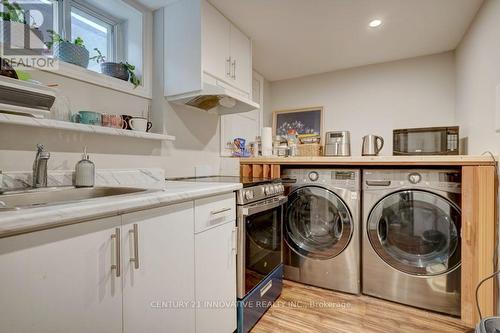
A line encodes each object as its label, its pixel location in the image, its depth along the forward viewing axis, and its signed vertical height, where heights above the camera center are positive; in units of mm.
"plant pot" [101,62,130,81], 1584 +621
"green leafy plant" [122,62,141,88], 1668 +613
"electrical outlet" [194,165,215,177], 2074 -56
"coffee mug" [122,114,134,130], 1521 +281
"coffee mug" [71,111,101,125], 1328 +257
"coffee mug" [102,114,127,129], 1426 +259
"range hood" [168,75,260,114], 1646 +491
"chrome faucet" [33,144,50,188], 1079 -7
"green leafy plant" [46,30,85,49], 1308 +684
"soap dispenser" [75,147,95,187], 1218 -44
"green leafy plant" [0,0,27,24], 1097 +698
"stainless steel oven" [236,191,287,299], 1456 -515
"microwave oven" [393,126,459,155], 2010 +203
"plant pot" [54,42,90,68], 1335 +619
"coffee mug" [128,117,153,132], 1551 +261
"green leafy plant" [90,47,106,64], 1594 +705
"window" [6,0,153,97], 1390 +885
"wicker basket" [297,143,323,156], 2787 +177
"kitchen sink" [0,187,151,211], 975 -136
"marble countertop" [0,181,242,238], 606 -137
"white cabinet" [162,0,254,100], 1653 +837
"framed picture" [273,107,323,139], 3043 +557
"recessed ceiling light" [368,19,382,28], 1944 +1137
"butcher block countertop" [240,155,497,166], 1524 +30
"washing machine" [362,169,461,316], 1647 -525
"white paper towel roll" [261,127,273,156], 2557 +231
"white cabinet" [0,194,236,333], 638 -380
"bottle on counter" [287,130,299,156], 2660 +259
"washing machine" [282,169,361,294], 1898 -527
